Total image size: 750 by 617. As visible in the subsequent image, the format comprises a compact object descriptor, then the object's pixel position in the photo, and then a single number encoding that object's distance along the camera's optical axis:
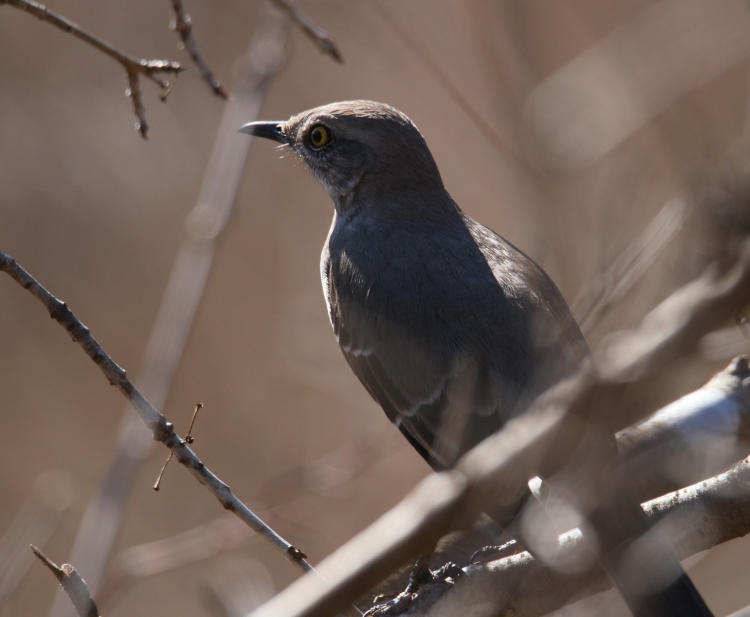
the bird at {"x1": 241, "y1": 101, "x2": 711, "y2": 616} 7.06
